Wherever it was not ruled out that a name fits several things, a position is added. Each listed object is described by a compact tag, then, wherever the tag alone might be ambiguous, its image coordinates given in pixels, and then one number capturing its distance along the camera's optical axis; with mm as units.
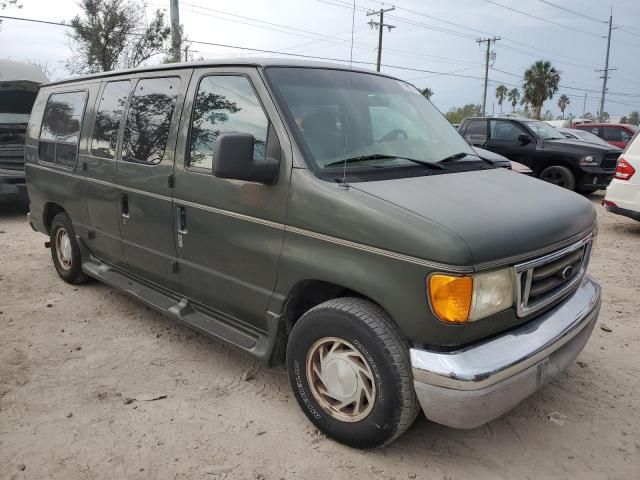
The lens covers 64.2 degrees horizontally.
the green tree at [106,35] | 23219
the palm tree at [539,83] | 44562
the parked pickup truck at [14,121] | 8594
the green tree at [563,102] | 83125
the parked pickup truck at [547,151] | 10625
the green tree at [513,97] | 88812
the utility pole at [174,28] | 22328
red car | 16438
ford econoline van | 2285
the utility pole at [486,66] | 46562
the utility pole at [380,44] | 30366
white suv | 7332
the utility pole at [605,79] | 45219
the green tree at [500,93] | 85750
